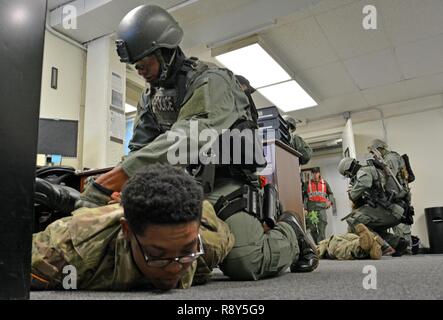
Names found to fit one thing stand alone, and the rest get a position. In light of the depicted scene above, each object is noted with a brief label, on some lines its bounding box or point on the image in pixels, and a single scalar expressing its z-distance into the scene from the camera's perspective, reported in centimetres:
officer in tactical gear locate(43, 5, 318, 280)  120
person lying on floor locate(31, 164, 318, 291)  87
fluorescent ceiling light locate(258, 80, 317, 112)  454
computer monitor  276
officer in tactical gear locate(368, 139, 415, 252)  403
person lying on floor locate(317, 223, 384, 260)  281
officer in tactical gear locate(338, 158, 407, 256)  360
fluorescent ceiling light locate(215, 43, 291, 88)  368
